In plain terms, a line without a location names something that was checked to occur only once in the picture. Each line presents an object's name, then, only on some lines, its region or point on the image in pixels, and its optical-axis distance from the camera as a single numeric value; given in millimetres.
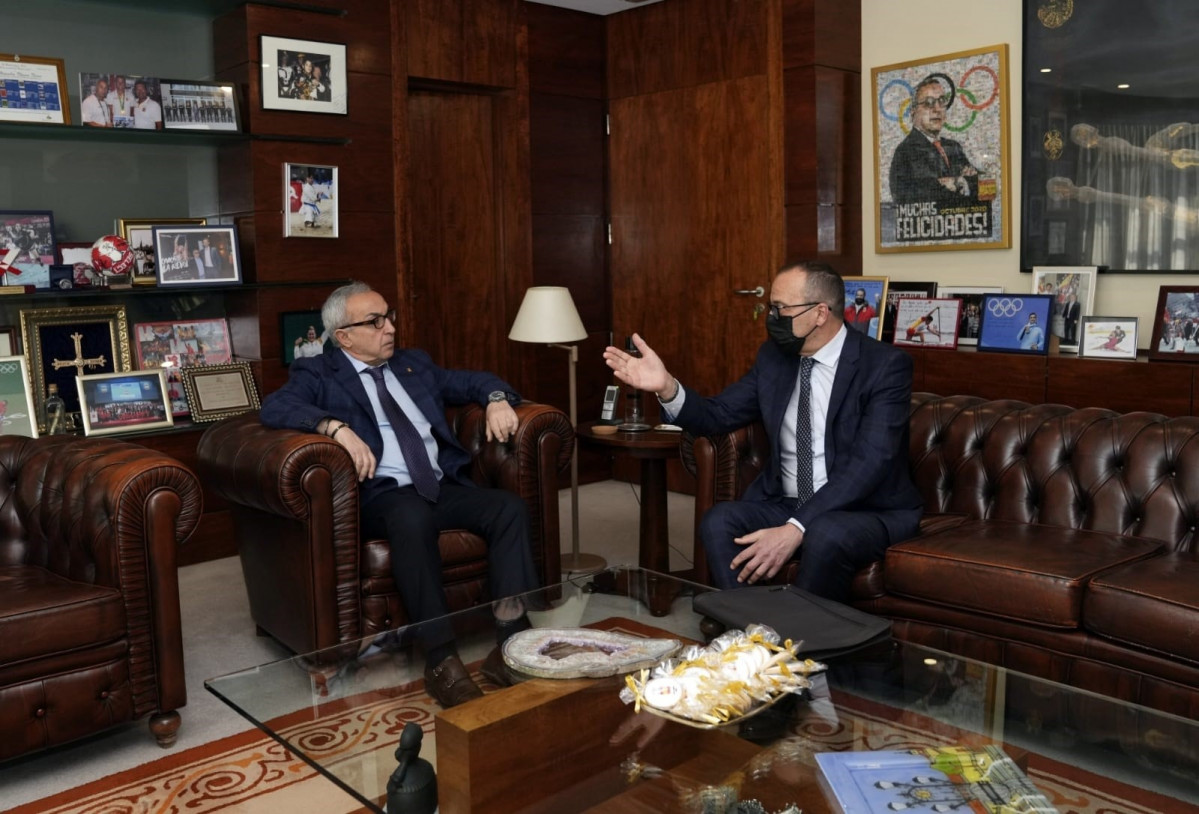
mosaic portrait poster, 4910
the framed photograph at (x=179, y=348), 4879
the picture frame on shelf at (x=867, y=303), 5125
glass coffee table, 1850
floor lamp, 4637
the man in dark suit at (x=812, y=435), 3229
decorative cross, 4617
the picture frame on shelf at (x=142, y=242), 4805
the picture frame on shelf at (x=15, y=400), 4340
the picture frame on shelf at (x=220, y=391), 4848
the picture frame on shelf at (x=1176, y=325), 4059
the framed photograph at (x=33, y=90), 4371
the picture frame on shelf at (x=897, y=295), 5078
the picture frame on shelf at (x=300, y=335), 5062
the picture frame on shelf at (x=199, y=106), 4766
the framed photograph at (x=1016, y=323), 4465
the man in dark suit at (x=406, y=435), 3340
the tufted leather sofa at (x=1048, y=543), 2725
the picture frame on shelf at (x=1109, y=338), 4250
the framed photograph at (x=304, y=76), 4902
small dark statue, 1849
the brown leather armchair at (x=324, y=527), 3232
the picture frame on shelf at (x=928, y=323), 4810
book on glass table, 1736
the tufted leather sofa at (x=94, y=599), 2711
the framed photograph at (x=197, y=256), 4789
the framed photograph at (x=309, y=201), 5004
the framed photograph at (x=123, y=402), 4578
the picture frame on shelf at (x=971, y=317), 4793
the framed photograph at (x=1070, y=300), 4504
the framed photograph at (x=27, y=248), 4453
